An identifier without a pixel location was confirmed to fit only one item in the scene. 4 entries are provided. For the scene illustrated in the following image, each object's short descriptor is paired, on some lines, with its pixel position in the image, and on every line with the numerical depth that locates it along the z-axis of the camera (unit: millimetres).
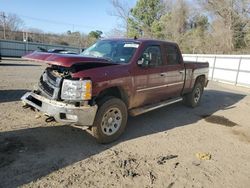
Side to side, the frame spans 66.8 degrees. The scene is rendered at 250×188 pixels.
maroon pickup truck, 3250
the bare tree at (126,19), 30680
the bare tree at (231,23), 20986
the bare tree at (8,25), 25092
